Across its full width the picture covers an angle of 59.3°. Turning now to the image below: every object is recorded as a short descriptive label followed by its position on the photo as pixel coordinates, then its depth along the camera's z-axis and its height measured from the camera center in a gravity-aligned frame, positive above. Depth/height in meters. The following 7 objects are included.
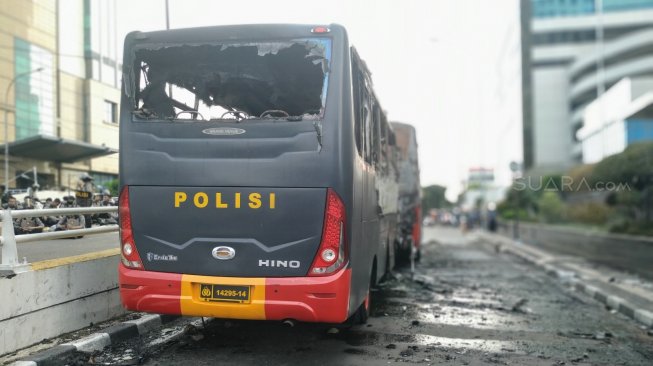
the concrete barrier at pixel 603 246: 14.69 -1.72
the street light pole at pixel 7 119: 7.88 +1.29
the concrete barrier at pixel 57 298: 4.81 -0.87
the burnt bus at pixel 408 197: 11.77 +0.01
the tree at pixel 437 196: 118.53 +0.19
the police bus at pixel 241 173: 4.81 +0.24
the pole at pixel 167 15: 10.50 +3.46
